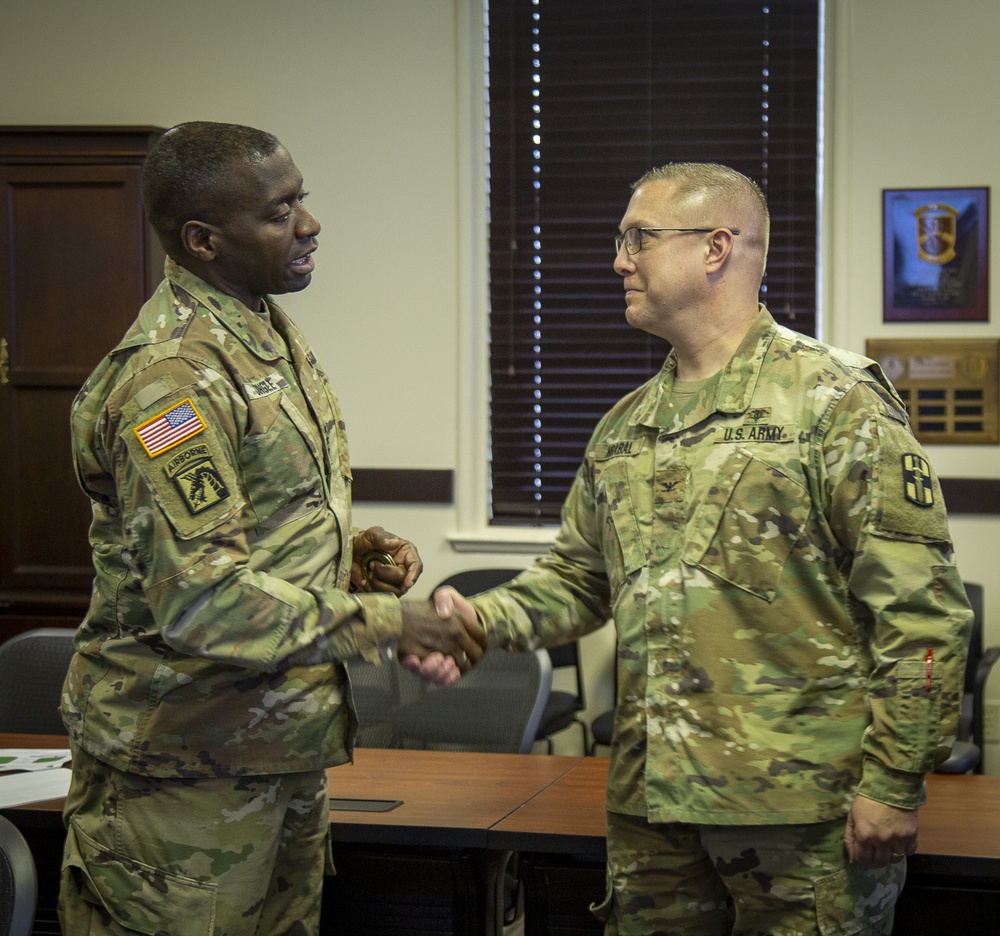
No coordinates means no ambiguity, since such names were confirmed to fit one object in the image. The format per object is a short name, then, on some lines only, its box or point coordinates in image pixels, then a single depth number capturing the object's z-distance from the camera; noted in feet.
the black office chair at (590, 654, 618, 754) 13.34
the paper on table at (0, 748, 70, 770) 8.61
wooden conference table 6.68
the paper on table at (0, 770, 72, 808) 7.73
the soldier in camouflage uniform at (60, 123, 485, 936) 5.60
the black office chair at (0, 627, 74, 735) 10.12
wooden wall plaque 14.65
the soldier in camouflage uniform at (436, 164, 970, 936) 5.88
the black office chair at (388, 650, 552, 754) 9.55
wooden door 14.37
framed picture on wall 14.56
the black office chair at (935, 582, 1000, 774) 11.69
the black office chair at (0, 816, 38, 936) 5.40
